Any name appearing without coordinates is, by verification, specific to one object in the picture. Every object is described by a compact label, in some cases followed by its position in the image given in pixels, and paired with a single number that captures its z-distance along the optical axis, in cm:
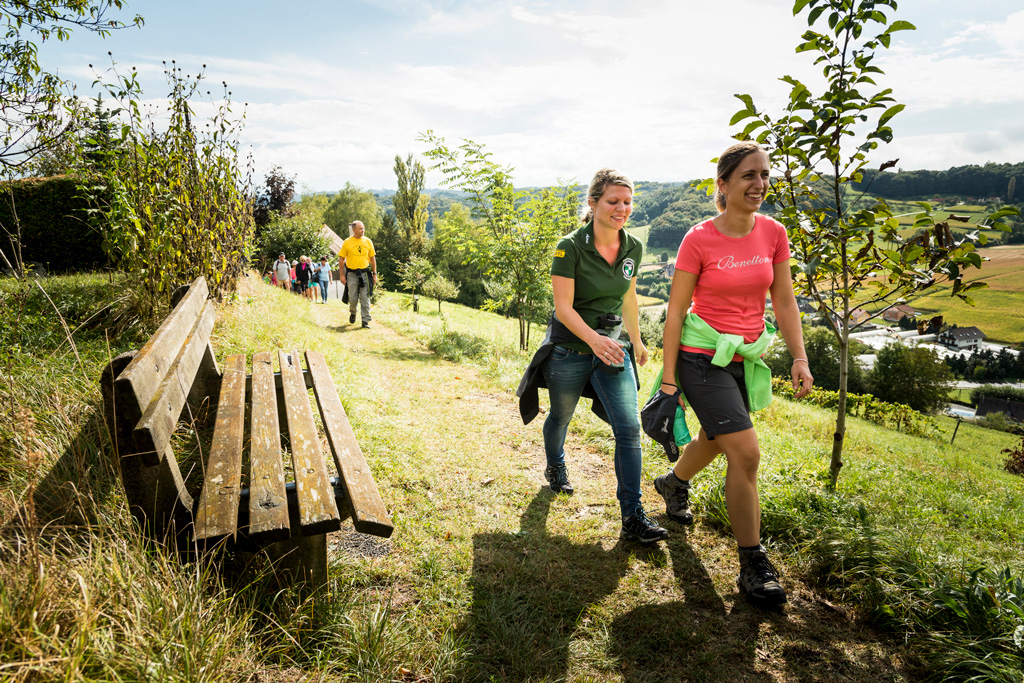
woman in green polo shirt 309
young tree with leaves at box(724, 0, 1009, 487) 312
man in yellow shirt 1000
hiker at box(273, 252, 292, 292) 1931
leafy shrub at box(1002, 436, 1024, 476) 1264
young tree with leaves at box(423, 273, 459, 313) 1868
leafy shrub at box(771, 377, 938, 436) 2148
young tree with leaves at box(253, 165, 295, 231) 2802
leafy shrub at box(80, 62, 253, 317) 546
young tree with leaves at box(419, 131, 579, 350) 935
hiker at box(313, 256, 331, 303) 1830
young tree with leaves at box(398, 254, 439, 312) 1834
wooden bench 198
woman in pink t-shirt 265
